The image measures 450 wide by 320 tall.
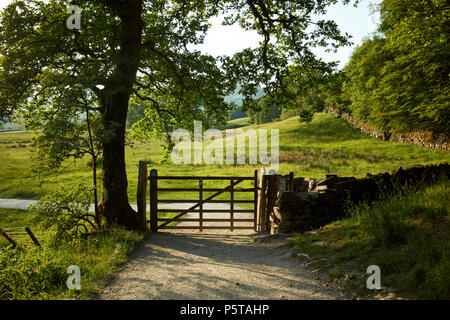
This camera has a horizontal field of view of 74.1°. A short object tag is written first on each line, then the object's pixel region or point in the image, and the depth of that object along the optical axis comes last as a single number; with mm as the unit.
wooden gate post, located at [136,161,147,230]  10789
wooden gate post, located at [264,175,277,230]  11016
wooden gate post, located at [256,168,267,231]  11055
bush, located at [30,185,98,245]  8156
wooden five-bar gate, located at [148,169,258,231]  11016
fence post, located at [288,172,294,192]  11132
